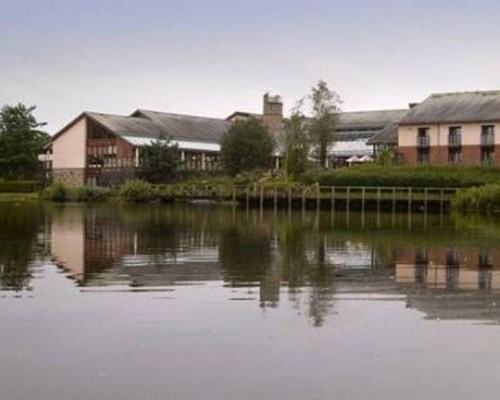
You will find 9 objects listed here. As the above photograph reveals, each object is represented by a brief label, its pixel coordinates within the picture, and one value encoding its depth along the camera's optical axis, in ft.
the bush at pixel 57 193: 278.87
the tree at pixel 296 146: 280.51
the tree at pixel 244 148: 300.61
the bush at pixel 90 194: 277.52
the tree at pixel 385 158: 268.00
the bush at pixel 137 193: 269.44
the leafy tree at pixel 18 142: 322.14
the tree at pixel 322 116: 292.61
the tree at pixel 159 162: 295.69
